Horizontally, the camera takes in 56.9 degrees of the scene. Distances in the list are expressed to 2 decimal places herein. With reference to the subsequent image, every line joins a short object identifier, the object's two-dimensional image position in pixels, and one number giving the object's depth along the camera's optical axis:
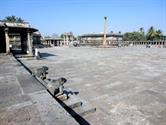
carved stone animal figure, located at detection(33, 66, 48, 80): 5.82
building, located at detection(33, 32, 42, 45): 39.55
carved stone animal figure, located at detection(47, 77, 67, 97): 3.93
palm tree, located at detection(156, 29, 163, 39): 52.09
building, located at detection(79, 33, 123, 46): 50.56
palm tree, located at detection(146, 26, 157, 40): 52.31
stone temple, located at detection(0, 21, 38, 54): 12.52
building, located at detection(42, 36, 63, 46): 50.91
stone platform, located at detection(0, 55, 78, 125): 2.44
